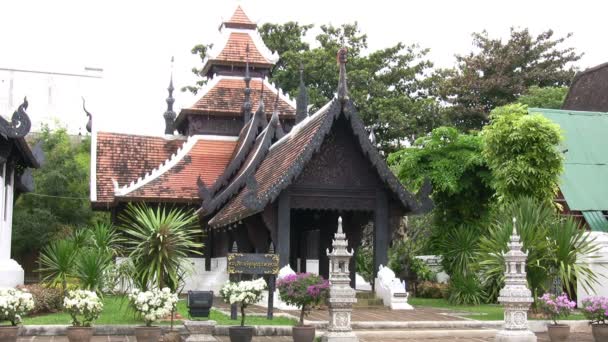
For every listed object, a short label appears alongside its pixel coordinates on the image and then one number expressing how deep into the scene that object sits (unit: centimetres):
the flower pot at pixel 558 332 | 1341
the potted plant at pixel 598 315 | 1353
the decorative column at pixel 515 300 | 1241
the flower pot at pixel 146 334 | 1211
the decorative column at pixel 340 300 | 1204
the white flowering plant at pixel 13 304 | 1155
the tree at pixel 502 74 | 3866
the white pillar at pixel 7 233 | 1694
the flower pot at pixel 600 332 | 1351
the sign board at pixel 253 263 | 1468
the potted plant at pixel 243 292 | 1284
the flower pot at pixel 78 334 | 1176
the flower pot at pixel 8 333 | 1138
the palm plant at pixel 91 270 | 1539
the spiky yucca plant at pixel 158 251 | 1430
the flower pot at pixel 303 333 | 1226
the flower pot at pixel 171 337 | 1254
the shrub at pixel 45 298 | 1599
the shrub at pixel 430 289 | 2375
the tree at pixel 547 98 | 3466
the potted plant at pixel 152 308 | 1213
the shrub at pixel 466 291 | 2089
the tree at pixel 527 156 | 1920
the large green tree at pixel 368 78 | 3534
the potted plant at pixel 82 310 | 1178
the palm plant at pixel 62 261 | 1670
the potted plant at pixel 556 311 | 1342
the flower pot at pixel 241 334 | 1216
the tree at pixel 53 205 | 3328
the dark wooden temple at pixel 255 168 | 1792
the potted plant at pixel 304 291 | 1266
